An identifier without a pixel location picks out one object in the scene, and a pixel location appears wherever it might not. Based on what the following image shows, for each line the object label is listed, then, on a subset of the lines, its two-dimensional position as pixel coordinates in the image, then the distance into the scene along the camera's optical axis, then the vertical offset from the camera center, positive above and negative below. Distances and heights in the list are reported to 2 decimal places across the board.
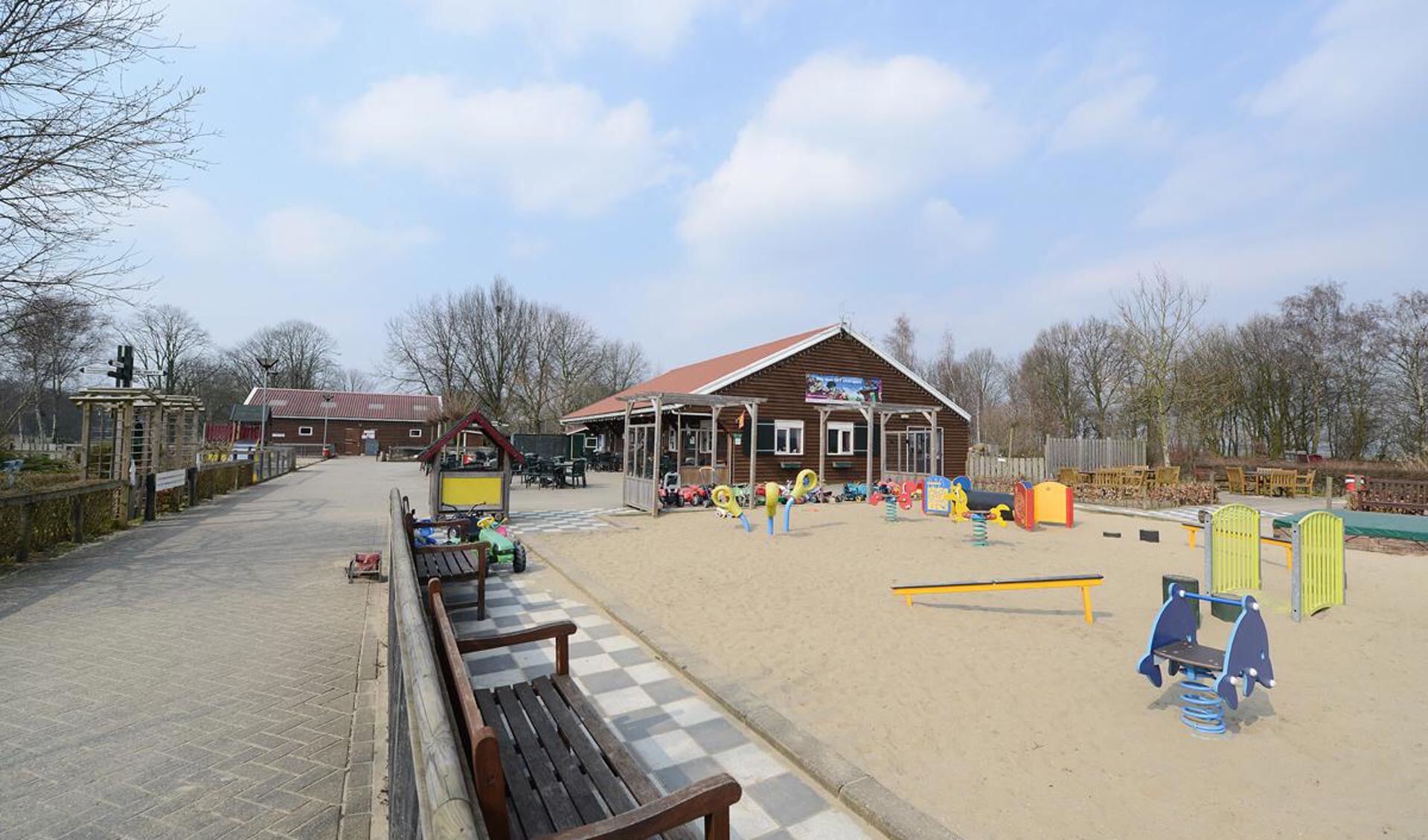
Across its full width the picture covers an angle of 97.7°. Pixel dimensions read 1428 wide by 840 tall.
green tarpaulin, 10.66 -1.38
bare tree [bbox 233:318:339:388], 60.22 +7.72
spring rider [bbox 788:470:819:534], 12.16 -1.04
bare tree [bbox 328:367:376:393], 70.97 +6.17
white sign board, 12.42 -0.97
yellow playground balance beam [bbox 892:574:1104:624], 6.25 -1.42
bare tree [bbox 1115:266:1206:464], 25.80 +3.59
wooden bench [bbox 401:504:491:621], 6.36 -1.41
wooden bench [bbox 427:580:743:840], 1.73 -1.39
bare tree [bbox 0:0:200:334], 7.39 +3.58
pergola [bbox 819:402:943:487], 19.23 +0.99
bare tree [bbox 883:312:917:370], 43.84 +7.11
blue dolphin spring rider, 3.95 -1.42
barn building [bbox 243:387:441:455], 48.06 +1.20
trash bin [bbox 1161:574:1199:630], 5.18 -1.16
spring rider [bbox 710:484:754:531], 13.73 -1.34
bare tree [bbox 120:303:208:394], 47.69 +6.55
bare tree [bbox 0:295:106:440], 8.27 +1.77
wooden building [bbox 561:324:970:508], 21.28 +0.80
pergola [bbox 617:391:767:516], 14.54 +0.30
